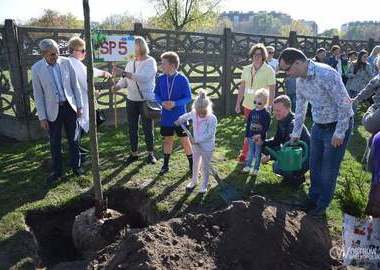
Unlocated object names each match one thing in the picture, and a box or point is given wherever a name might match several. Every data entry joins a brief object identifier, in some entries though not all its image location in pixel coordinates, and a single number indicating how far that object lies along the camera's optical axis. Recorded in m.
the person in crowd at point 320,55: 11.19
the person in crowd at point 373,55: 10.07
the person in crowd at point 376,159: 3.37
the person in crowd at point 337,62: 12.24
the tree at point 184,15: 36.19
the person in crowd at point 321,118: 4.41
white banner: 9.01
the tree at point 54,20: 36.94
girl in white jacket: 5.45
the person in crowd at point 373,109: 5.23
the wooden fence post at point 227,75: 11.38
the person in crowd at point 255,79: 6.66
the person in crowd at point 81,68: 6.37
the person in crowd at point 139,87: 6.44
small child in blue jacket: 6.05
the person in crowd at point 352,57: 12.66
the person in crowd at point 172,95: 5.95
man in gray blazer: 5.71
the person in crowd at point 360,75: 11.00
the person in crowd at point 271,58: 9.47
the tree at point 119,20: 44.95
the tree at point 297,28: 71.62
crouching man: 5.82
